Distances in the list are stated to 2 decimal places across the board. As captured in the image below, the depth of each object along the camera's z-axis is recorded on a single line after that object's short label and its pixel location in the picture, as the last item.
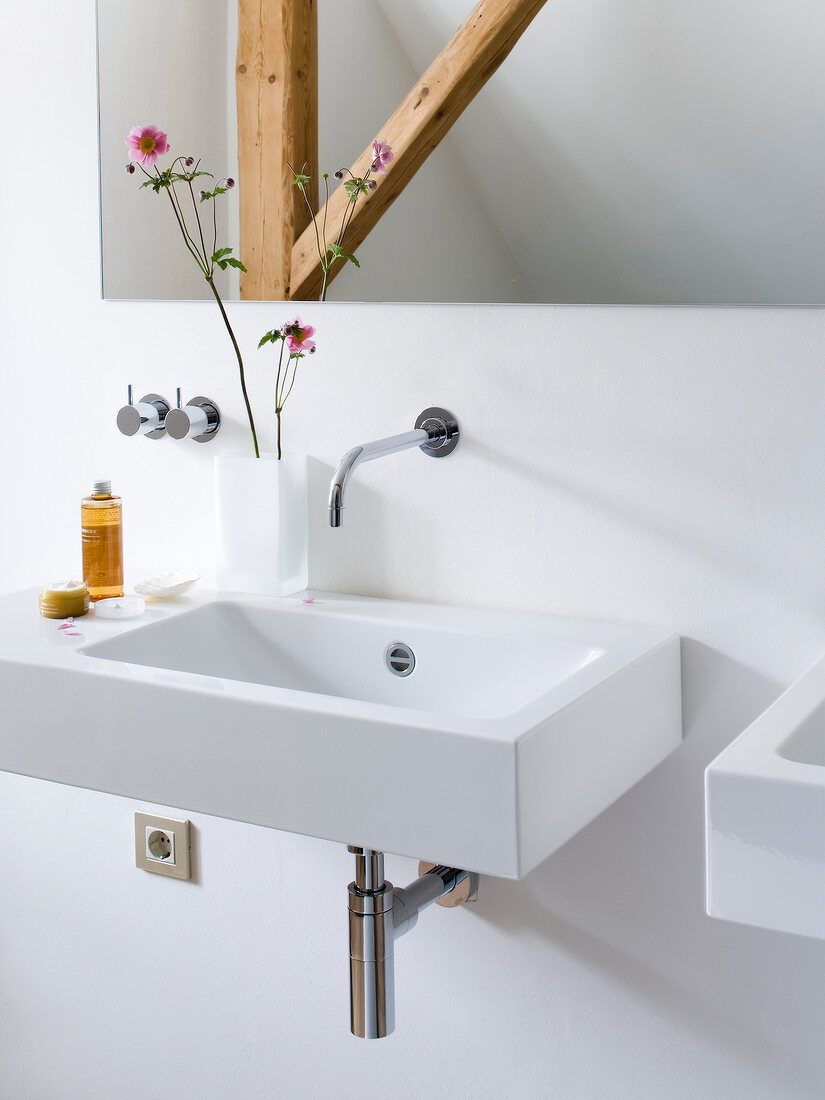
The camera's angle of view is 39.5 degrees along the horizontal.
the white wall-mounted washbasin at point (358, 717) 0.94
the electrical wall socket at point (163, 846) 1.62
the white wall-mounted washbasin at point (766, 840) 0.75
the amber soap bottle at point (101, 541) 1.38
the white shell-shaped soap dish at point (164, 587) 1.39
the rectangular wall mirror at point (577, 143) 1.15
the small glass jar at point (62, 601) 1.32
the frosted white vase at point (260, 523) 1.41
